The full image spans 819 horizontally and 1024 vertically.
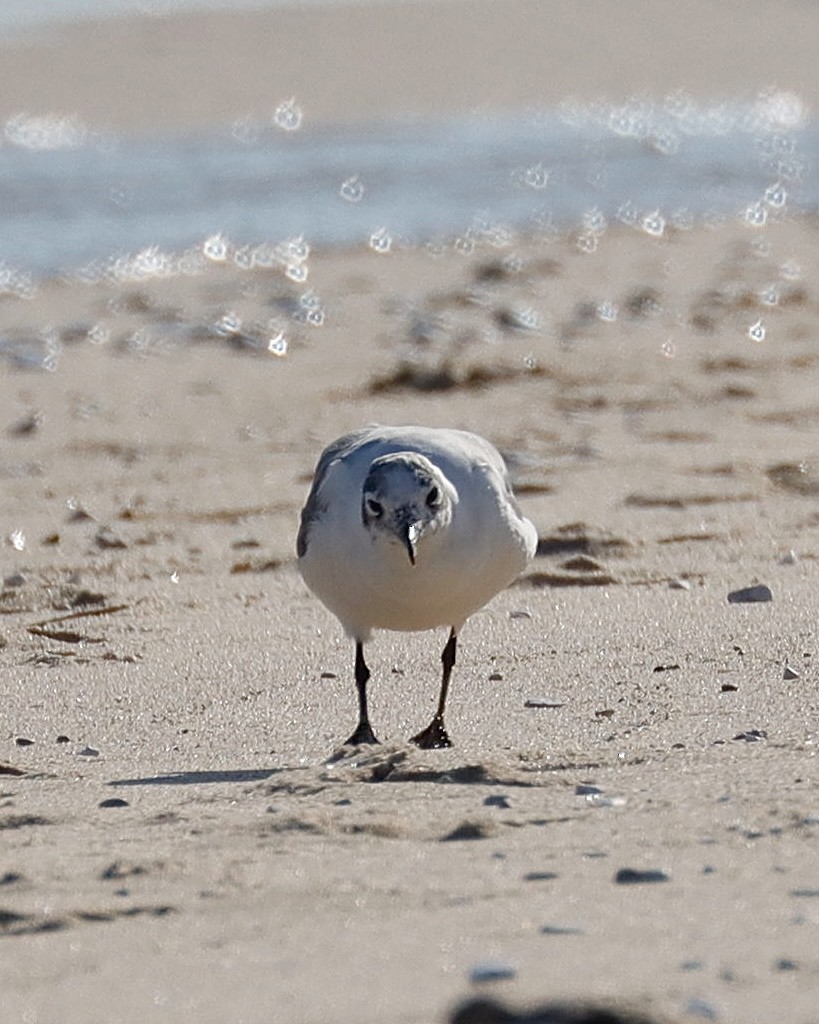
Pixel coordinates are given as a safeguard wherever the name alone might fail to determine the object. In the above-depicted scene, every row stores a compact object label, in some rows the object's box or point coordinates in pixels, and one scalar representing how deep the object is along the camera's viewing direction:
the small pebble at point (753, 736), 8.73
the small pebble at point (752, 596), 11.51
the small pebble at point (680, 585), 12.00
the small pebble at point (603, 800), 7.67
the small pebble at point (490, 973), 5.67
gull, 8.86
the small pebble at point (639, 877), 6.62
